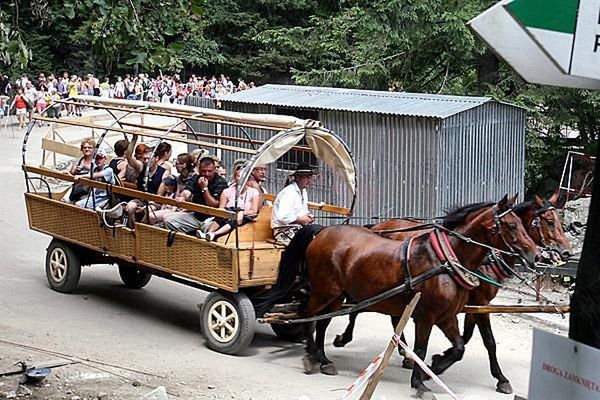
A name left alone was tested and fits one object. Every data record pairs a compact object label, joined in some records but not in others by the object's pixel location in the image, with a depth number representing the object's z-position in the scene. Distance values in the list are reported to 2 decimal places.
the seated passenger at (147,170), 12.74
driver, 11.21
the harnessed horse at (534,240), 10.10
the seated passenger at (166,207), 12.28
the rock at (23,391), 8.99
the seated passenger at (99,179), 13.07
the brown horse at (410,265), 9.71
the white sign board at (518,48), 2.79
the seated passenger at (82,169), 13.77
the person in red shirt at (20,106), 35.94
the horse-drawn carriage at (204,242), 10.80
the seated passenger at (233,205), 11.11
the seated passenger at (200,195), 11.67
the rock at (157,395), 8.18
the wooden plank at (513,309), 9.95
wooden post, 6.41
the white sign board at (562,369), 3.06
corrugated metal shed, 16.28
